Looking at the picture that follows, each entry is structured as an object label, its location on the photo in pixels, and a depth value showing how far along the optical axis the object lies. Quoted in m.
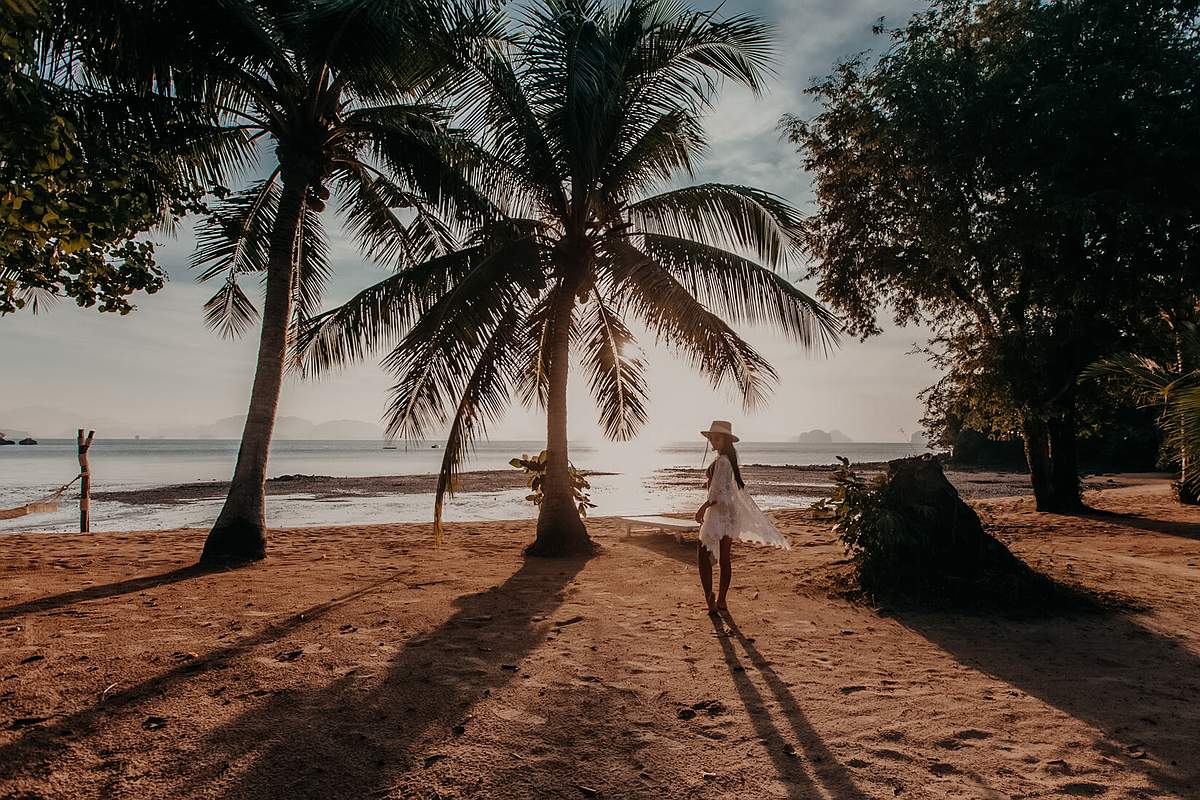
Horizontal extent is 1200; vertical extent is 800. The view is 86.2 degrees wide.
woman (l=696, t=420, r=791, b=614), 6.09
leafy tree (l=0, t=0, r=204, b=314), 4.28
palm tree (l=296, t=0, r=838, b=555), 8.23
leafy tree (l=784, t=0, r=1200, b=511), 10.17
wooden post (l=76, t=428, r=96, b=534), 12.22
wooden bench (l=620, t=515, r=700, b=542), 9.90
